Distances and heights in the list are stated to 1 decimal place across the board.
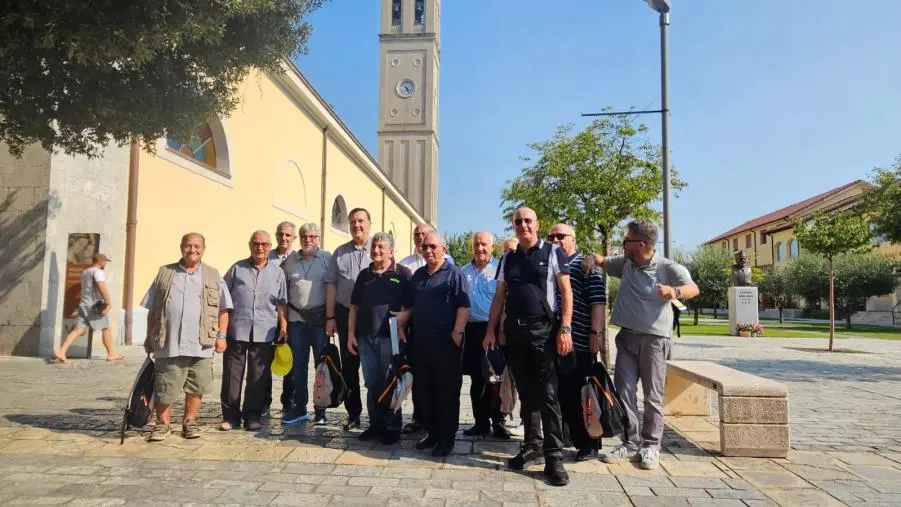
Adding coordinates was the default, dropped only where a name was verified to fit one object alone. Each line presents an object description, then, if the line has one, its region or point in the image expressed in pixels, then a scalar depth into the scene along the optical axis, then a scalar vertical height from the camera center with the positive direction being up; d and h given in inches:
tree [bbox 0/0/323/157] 174.6 +76.0
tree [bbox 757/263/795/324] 1523.1 +29.7
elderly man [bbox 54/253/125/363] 369.1 -11.3
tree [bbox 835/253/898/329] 1261.1 +39.0
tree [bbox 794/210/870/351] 573.3 +61.6
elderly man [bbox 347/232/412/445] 196.7 -9.9
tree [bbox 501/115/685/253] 489.1 +94.0
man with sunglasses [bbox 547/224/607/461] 176.9 -14.8
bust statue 762.2 +28.6
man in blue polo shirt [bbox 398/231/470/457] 178.7 -16.0
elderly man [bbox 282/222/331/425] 218.8 -8.6
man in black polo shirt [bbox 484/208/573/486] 162.2 -9.9
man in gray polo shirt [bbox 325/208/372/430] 212.7 +0.0
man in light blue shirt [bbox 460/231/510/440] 205.6 -14.6
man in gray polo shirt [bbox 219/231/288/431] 209.8 -16.1
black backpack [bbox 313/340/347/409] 205.9 -34.3
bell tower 2080.5 +716.8
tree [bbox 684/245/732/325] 1283.2 +44.8
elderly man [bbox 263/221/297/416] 225.1 +13.5
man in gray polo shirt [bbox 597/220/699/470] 173.5 -9.6
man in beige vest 189.6 -14.7
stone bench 179.0 -37.9
